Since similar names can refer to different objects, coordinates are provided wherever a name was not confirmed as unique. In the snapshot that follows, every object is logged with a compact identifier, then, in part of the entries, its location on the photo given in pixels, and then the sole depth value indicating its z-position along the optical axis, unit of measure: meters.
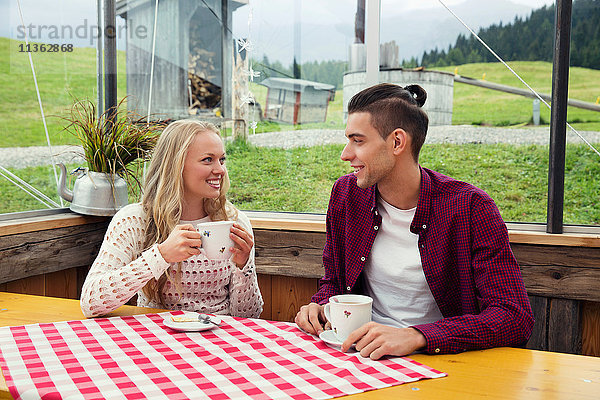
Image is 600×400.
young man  1.58
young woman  1.72
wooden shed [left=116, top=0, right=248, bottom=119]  3.05
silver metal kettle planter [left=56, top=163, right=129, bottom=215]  2.61
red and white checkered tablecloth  1.08
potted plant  2.60
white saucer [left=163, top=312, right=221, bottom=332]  1.42
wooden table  1.07
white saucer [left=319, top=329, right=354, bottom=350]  1.32
